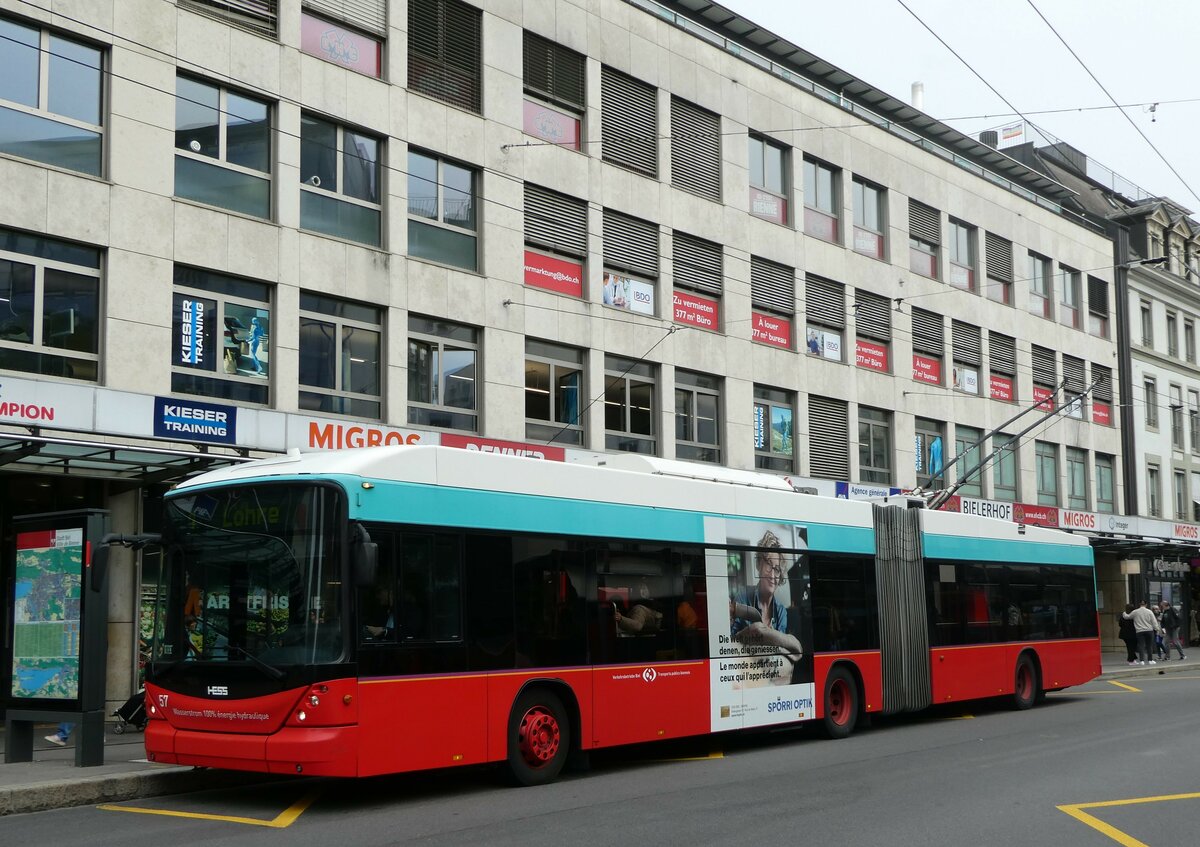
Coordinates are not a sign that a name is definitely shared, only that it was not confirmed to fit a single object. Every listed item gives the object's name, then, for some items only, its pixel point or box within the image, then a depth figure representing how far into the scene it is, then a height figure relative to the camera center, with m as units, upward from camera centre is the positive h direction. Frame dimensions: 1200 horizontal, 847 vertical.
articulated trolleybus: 10.66 -0.32
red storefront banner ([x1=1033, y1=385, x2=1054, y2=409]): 40.31 +5.13
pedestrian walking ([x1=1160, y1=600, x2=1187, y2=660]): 38.12 -1.74
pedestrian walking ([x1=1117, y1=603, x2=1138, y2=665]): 35.84 -1.77
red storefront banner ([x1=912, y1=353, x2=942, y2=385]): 35.12 +5.16
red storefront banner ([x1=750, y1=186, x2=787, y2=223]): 30.01 +8.00
